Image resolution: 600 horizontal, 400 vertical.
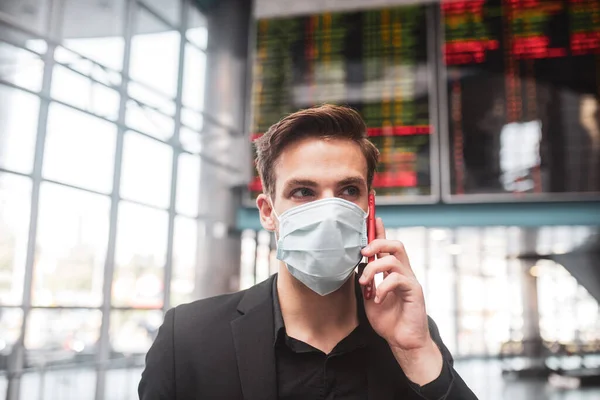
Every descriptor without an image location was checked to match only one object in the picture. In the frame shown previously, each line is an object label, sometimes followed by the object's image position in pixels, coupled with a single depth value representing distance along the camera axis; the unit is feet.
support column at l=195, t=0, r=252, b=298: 14.39
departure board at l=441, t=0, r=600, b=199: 12.79
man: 4.64
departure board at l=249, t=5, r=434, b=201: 13.48
